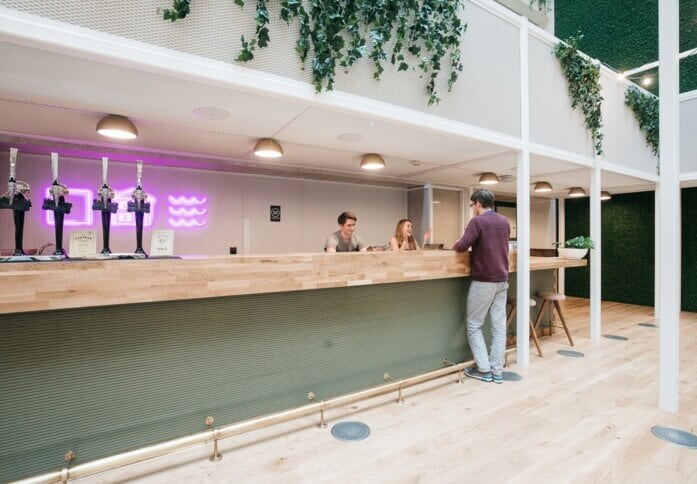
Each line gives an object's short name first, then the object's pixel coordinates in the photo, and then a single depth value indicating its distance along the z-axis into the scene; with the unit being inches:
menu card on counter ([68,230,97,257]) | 80.9
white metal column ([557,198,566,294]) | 345.4
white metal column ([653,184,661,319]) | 245.0
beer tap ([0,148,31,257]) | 76.4
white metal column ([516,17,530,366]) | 150.3
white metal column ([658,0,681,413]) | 106.4
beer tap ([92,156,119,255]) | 87.1
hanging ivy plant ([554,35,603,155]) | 169.2
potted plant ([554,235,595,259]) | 181.0
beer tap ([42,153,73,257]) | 81.2
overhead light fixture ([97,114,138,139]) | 114.7
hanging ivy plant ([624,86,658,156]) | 216.4
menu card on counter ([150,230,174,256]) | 91.2
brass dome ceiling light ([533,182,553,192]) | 249.9
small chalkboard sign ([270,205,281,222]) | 210.5
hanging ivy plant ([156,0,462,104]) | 91.4
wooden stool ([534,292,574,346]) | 173.9
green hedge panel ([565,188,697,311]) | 274.1
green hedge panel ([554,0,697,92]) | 262.7
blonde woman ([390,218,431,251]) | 182.4
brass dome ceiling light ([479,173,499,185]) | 217.9
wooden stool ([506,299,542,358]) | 161.3
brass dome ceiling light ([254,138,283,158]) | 145.8
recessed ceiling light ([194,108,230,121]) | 112.4
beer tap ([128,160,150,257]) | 91.7
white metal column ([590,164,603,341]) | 185.9
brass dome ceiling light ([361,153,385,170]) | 173.0
